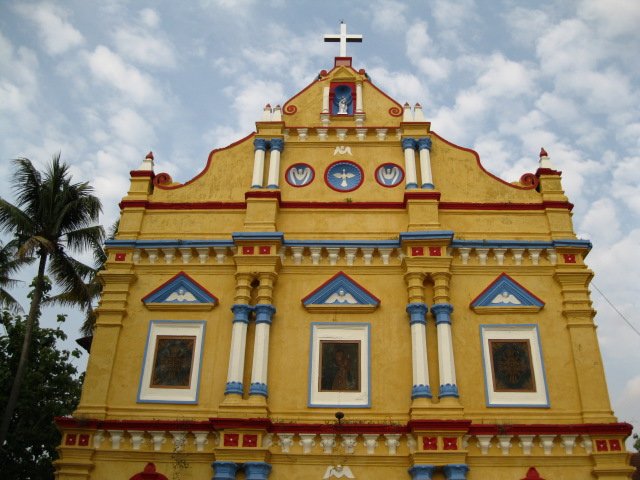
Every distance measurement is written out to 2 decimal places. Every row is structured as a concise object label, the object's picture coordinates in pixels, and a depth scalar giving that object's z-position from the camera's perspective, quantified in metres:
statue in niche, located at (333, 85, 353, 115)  16.84
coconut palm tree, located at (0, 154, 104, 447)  16.95
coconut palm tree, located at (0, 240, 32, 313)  17.21
